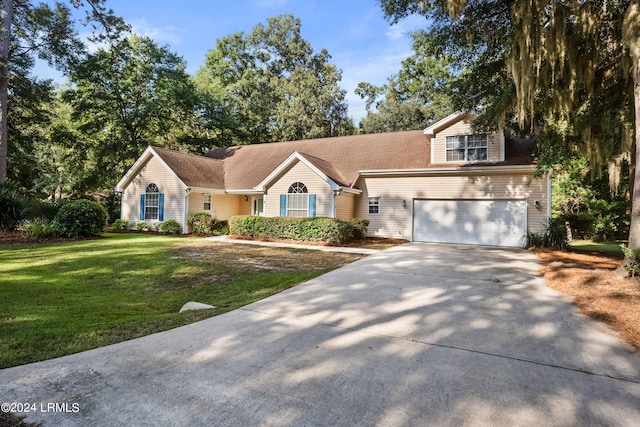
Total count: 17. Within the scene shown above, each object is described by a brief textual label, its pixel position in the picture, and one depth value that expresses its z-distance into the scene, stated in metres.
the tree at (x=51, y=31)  17.20
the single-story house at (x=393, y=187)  13.64
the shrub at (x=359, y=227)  14.06
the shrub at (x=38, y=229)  12.27
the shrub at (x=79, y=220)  12.76
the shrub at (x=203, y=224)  16.55
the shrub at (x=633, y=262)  5.89
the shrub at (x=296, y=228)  13.15
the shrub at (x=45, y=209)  13.06
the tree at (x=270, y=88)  28.56
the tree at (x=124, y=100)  22.52
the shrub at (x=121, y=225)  18.14
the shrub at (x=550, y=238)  11.71
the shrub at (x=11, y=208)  12.05
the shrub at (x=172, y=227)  16.70
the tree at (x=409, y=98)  28.69
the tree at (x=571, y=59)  7.65
